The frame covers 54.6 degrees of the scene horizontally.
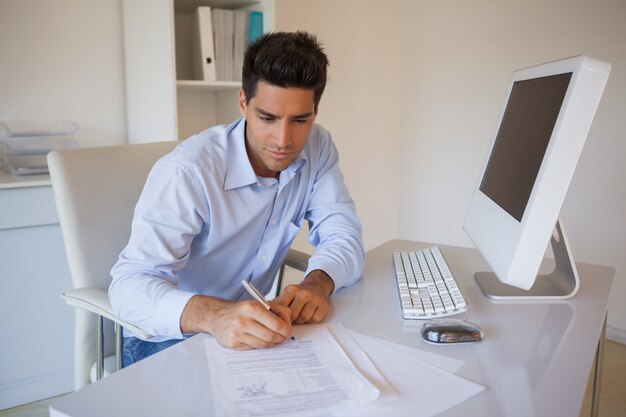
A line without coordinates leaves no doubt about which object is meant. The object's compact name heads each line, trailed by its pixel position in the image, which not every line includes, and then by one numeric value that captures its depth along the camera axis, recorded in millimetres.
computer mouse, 1032
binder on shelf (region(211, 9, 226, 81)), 2402
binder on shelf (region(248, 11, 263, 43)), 2473
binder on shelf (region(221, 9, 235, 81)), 2428
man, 1120
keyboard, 1149
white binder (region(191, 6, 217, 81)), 2346
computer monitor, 1012
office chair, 1433
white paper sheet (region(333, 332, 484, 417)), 806
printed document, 799
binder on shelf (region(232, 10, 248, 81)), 2447
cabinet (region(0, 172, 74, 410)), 2121
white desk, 815
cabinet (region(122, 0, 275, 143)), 2277
